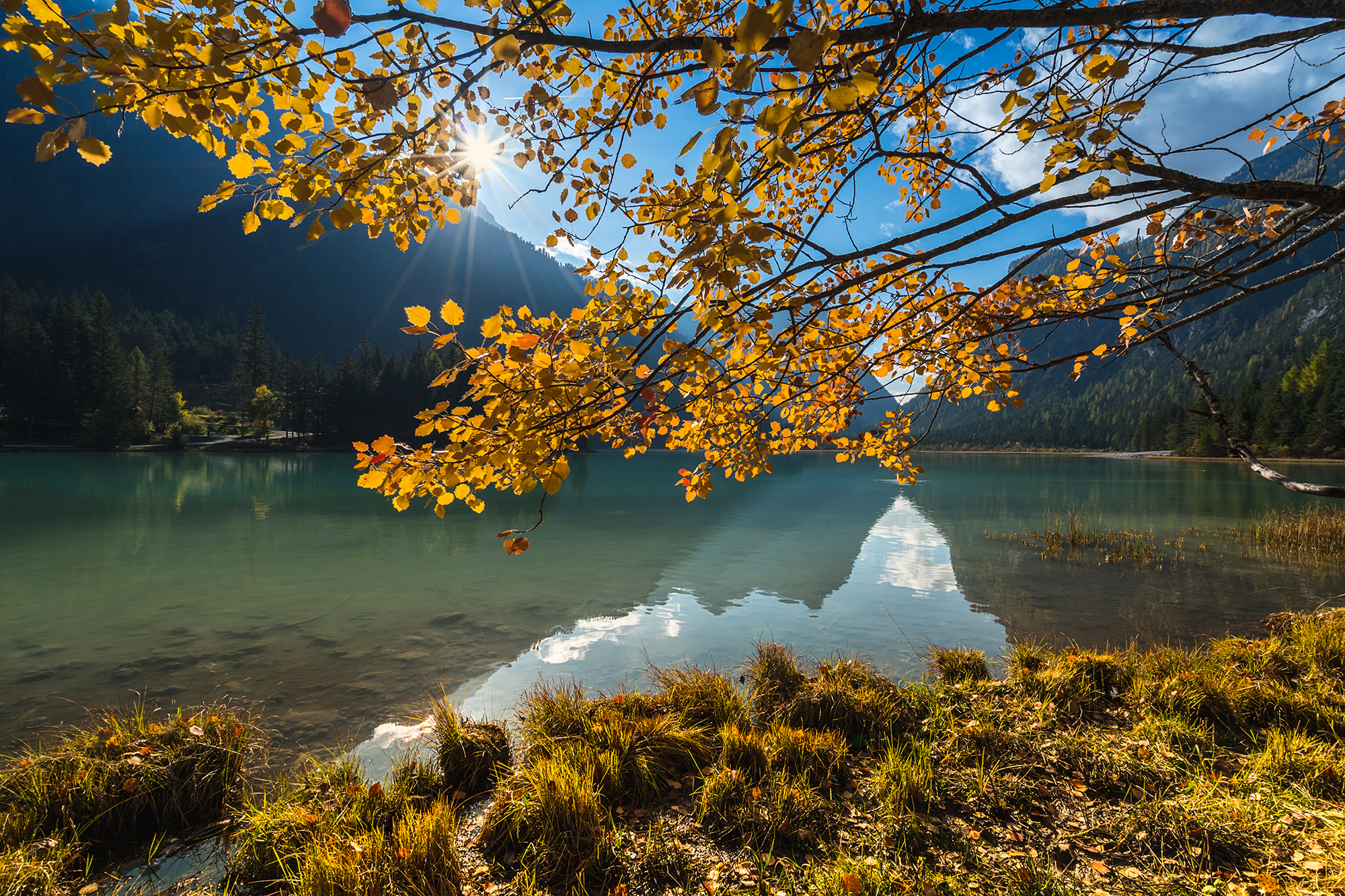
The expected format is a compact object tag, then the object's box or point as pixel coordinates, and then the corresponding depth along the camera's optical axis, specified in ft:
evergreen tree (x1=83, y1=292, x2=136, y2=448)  228.84
